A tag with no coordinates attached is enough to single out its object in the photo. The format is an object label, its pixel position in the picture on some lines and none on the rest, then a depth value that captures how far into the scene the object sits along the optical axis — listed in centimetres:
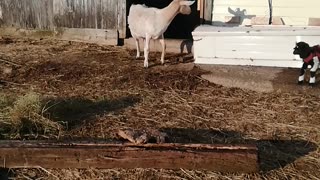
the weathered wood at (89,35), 1041
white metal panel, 811
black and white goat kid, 716
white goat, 818
